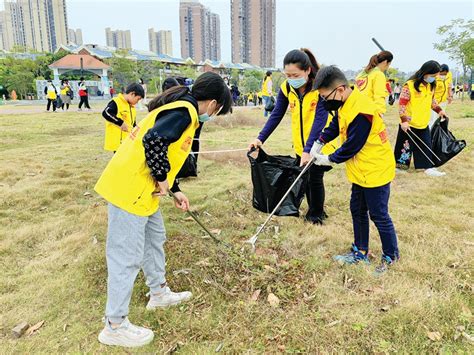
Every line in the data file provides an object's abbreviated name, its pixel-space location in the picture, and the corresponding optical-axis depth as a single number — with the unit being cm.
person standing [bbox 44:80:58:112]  1541
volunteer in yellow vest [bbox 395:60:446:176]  477
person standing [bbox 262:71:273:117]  1240
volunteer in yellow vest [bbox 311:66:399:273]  240
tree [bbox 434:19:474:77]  2269
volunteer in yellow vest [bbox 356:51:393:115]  454
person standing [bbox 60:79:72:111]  1698
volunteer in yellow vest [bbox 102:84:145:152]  455
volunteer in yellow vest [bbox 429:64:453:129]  570
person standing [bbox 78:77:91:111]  1645
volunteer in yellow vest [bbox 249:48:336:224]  297
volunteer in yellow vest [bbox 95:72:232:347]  177
